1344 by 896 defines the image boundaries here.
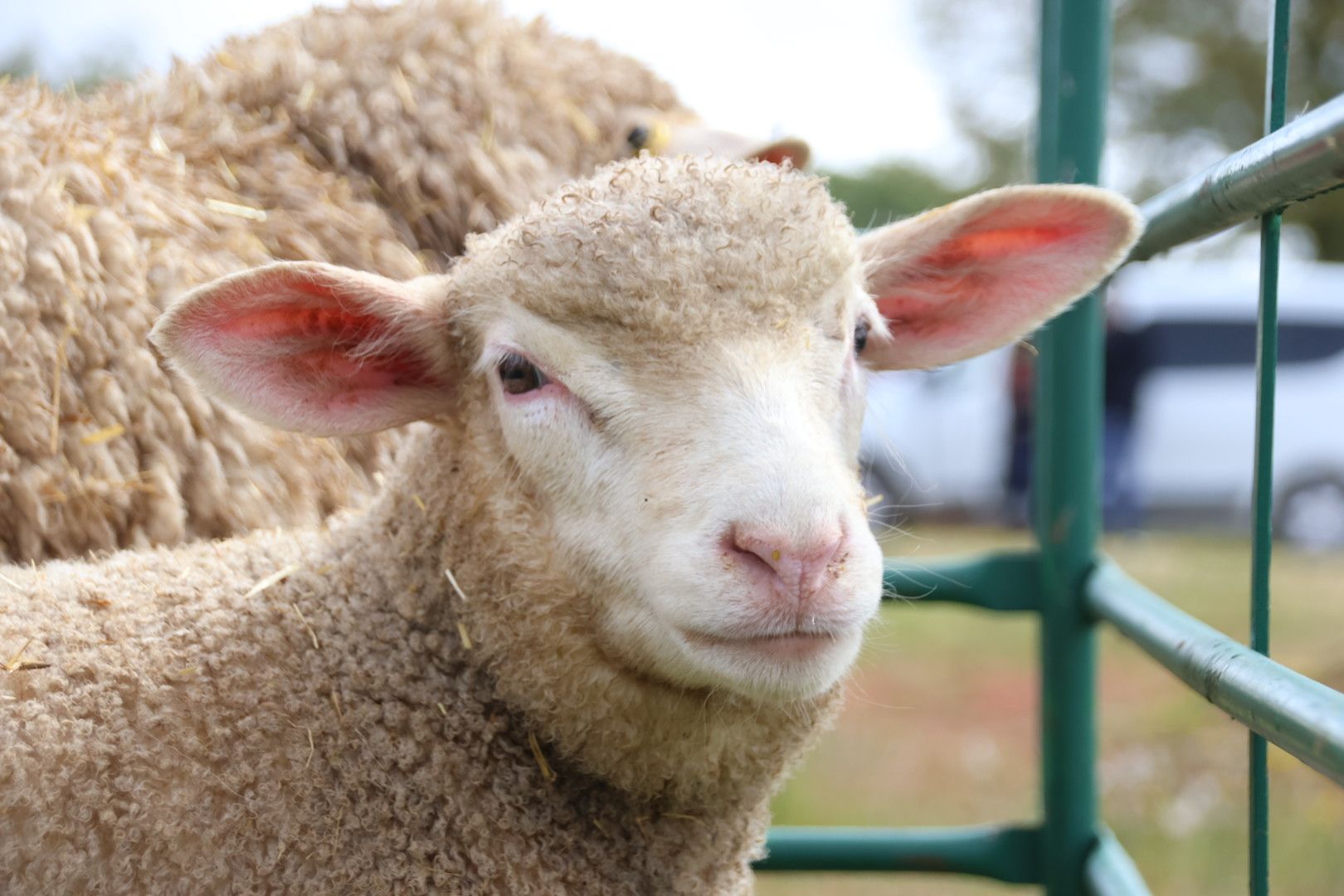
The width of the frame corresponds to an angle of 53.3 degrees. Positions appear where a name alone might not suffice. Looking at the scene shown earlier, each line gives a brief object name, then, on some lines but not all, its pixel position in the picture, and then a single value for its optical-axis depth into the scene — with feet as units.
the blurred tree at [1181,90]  67.46
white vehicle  42.98
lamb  5.04
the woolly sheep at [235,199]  7.09
